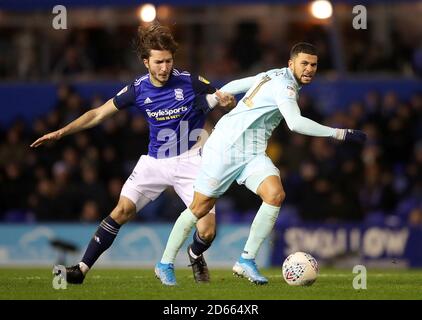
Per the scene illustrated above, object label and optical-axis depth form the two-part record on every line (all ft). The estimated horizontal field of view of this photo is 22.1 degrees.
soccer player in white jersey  34.06
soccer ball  34.24
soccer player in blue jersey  35.76
